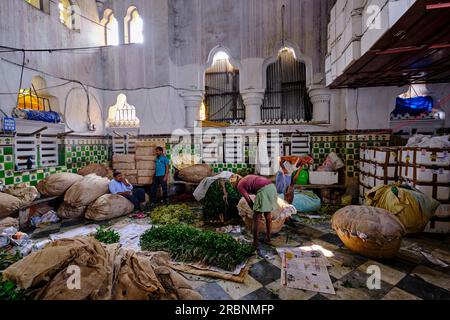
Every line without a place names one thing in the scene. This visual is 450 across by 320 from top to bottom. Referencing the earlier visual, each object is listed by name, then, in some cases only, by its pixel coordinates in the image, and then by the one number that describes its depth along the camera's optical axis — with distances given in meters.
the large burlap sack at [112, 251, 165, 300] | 2.27
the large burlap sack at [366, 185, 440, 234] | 4.28
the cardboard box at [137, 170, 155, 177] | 7.15
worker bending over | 4.07
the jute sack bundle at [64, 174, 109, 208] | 5.61
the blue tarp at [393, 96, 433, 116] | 7.21
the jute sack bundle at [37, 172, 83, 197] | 5.70
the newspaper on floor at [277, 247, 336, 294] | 2.93
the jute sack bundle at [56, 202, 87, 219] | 5.70
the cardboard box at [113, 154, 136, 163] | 7.29
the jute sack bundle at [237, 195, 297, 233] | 4.56
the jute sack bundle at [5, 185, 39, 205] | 5.07
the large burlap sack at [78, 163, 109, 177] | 7.01
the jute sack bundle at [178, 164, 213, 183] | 7.32
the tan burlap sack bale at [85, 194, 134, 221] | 5.55
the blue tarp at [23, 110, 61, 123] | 5.61
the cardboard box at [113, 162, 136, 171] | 7.28
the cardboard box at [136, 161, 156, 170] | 7.16
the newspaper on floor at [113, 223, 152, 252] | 4.20
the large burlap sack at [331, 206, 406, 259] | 3.40
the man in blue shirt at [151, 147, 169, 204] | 7.00
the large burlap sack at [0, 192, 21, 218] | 4.59
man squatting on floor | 6.07
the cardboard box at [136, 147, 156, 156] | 7.14
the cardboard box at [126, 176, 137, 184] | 7.25
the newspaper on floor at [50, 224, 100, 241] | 4.68
